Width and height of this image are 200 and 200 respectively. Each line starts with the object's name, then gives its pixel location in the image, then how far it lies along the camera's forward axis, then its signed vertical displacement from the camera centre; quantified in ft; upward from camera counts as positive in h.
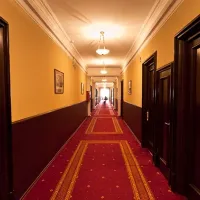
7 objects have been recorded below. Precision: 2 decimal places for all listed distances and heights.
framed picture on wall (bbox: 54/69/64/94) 14.71 +1.05
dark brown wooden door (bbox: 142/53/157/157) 15.20 -0.79
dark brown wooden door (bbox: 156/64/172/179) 10.48 -1.43
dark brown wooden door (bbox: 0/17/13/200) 7.22 -1.09
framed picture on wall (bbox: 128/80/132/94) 24.44 +0.99
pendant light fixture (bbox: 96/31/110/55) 17.13 +5.33
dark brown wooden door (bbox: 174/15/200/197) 7.95 -0.73
